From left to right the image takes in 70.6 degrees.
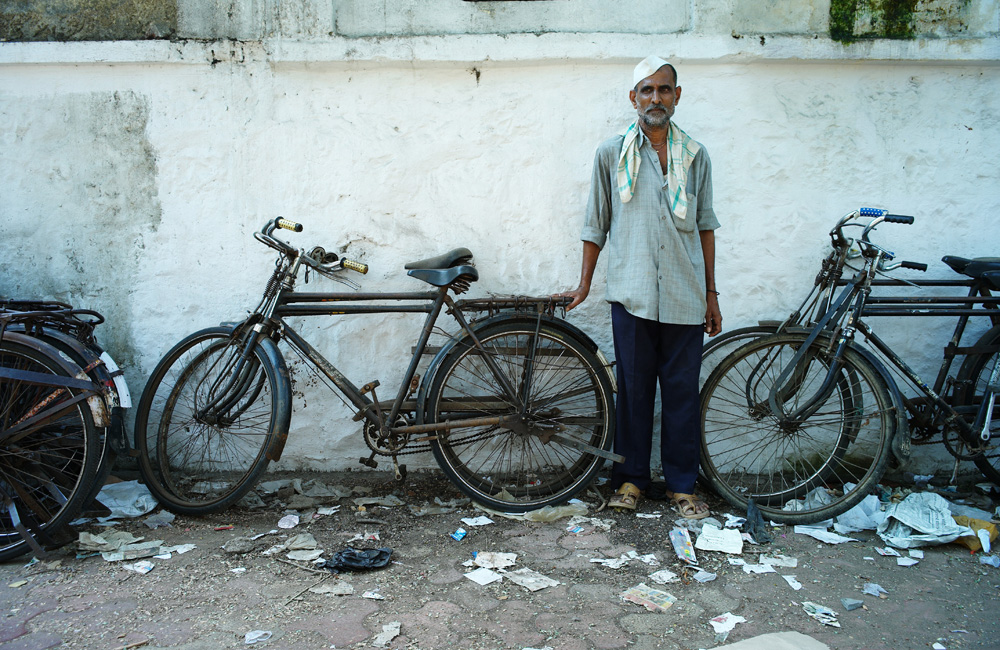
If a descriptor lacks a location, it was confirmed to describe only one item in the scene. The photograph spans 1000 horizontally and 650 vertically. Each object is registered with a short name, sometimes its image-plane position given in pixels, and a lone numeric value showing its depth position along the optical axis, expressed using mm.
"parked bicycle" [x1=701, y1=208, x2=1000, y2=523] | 3732
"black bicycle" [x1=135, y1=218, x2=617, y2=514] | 3746
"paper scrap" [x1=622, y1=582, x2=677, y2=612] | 2941
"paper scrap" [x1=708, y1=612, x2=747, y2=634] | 2779
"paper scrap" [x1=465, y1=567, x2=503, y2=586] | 3141
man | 3645
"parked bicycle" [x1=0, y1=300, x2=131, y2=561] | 3428
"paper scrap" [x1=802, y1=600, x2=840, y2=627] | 2838
